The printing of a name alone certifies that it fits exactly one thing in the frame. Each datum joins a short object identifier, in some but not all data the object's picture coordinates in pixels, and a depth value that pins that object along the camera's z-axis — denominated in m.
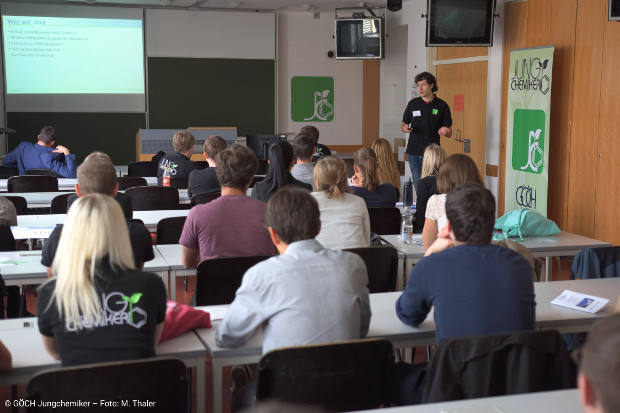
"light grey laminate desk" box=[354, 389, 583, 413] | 1.93
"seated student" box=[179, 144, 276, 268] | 3.61
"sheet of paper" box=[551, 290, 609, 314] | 3.03
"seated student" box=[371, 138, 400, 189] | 6.59
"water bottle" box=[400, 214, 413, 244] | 4.48
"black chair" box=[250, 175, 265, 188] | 7.33
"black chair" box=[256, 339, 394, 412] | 2.20
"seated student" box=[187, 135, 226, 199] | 5.81
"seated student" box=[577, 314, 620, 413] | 0.97
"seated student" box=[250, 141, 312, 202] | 4.75
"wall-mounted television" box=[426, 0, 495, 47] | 8.14
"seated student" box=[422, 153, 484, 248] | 3.90
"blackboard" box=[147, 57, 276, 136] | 11.76
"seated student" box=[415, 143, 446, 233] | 4.96
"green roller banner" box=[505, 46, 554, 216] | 7.29
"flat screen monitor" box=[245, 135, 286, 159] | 9.88
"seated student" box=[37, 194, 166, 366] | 2.23
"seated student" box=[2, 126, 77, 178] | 7.94
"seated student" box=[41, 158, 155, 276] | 3.20
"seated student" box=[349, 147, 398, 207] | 5.25
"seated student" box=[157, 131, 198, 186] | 6.79
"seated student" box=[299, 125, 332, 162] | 7.43
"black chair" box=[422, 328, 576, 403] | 2.23
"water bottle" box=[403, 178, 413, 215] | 4.91
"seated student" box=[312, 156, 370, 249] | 4.04
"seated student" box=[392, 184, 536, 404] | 2.46
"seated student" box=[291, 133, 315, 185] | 5.61
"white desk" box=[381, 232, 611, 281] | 4.13
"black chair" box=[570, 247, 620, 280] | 3.75
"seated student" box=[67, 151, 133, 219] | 4.26
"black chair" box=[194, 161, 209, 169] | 7.80
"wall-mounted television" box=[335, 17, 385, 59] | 10.93
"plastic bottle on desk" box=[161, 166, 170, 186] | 6.58
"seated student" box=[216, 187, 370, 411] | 2.36
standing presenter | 8.53
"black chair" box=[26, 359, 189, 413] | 1.99
